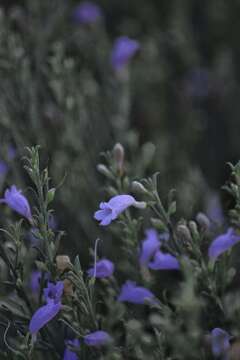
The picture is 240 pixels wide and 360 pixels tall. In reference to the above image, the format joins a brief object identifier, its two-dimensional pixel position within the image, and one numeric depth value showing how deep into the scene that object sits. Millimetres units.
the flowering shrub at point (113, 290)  620
